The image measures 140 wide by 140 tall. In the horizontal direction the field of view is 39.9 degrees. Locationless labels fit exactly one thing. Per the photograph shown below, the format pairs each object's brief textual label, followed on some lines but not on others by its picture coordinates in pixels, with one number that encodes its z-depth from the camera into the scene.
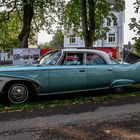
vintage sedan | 5.05
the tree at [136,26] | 7.96
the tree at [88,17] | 9.12
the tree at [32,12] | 11.06
